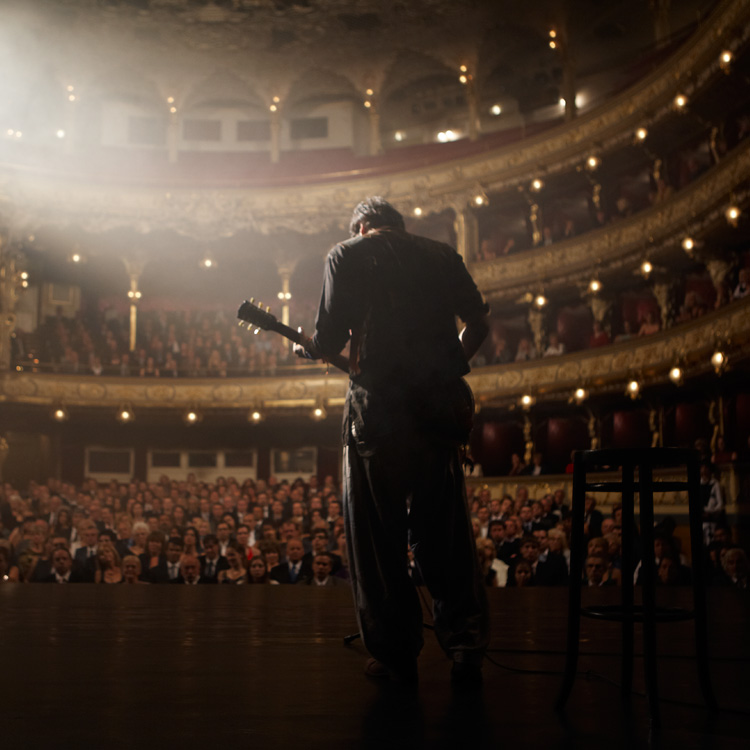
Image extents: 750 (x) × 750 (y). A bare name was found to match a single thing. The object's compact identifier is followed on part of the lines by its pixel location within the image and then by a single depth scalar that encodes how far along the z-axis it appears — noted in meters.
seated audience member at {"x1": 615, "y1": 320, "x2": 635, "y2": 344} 15.56
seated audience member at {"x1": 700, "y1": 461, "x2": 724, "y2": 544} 8.96
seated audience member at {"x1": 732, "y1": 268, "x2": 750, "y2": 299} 12.23
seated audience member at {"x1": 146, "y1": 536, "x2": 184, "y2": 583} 7.61
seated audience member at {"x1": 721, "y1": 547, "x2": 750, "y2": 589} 7.06
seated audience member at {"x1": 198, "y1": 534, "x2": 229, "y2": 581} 7.56
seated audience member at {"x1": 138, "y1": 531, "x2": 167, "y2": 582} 7.62
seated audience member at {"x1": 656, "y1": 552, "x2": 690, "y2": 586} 6.55
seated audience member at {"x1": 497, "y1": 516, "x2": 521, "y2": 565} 7.60
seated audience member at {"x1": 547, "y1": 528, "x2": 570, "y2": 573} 7.26
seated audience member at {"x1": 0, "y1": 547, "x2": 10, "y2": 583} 7.89
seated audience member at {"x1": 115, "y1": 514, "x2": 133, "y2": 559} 9.96
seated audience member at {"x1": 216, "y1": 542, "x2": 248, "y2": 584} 7.42
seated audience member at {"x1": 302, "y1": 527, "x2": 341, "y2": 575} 6.98
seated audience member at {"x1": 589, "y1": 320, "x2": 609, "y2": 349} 16.12
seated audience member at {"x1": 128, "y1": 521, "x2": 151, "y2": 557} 8.36
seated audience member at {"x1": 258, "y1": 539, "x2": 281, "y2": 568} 7.42
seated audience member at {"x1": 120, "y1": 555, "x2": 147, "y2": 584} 7.41
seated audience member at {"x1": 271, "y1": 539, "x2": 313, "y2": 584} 7.19
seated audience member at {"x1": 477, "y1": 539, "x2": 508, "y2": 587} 7.32
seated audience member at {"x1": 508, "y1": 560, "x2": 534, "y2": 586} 7.04
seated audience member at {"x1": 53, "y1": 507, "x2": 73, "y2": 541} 9.89
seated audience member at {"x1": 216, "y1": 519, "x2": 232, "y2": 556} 9.00
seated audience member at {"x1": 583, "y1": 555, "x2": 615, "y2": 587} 6.68
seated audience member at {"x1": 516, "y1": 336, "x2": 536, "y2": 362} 17.53
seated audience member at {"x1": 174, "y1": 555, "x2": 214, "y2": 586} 7.33
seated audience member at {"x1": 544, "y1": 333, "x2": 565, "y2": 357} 16.94
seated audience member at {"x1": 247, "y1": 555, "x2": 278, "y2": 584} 7.35
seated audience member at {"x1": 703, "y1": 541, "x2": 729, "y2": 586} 7.13
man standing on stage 2.56
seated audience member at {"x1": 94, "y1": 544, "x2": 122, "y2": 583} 7.50
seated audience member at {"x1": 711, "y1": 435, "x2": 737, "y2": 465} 12.07
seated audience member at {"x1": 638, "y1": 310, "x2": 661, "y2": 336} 15.16
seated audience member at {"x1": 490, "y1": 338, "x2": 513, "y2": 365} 17.77
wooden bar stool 2.04
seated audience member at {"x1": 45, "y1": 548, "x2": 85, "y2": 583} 7.52
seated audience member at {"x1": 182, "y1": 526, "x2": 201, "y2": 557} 7.90
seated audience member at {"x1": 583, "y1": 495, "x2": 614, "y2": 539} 7.55
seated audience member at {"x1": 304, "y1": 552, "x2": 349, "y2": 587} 6.82
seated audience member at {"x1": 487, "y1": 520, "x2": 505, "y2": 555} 8.34
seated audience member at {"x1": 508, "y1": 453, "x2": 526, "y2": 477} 16.15
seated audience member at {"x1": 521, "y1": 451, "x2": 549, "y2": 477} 15.90
